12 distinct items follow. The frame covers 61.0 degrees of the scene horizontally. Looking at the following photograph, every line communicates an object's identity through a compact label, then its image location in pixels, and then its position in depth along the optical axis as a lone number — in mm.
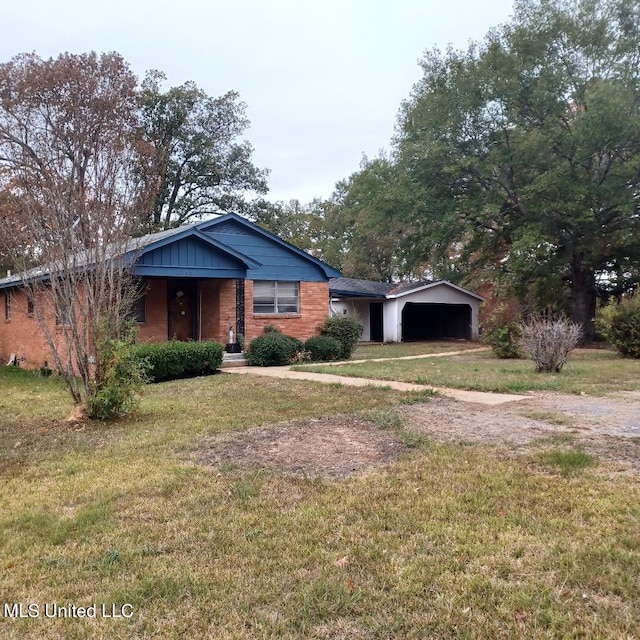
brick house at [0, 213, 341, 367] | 15648
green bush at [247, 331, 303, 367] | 15367
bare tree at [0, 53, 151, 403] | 7070
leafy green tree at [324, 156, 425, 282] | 24391
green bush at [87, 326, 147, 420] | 7203
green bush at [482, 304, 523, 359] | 16609
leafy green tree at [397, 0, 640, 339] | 21422
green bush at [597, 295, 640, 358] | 16109
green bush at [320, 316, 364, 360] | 17703
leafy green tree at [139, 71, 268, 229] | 31844
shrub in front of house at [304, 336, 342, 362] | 16734
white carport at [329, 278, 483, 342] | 28109
